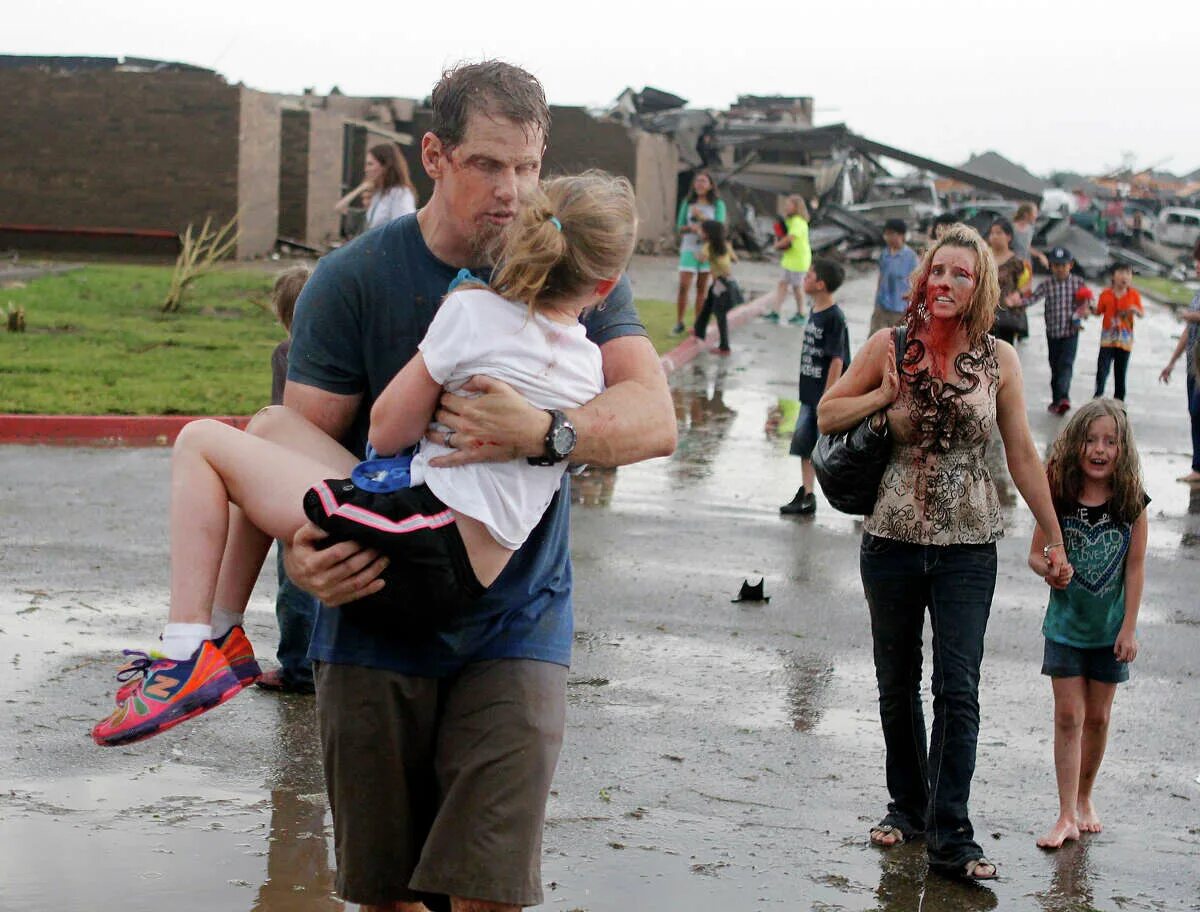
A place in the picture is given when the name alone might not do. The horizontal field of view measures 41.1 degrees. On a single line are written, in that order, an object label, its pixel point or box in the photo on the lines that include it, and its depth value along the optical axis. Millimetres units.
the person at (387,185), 13055
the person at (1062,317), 16062
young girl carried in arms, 3127
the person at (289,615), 6355
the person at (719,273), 18656
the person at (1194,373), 12273
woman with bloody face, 5051
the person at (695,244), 20641
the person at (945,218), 12035
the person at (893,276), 16031
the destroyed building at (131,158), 27500
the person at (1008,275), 14188
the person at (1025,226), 18922
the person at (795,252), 24109
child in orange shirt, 15664
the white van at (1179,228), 60000
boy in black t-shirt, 10477
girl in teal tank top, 5453
